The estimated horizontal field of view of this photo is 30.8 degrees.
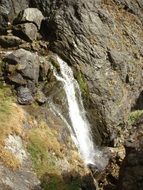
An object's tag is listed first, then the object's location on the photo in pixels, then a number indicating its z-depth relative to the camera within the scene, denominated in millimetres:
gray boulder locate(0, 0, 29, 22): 18568
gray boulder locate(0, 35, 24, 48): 17233
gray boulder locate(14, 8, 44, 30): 18245
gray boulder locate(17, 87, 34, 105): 15203
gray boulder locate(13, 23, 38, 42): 17652
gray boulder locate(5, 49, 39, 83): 15589
